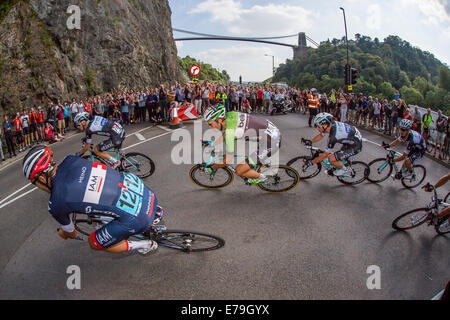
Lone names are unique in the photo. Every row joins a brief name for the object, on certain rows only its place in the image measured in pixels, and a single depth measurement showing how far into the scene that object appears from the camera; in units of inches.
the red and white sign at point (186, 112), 676.1
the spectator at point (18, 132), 484.1
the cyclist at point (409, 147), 276.7
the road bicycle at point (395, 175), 291.0
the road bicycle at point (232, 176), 270.2
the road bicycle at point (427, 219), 199.9
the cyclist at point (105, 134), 290.8
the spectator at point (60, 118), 593.3
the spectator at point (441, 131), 406.9
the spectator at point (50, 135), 543.2
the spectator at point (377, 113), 599.9
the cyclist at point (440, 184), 191.5
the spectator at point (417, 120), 462.0
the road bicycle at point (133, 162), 305.6
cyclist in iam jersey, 133.4
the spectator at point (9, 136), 451.2
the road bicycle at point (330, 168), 290.7
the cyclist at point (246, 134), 240.1
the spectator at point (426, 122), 447.5
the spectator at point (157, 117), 673.7
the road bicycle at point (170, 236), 171.5
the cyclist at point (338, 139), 273.1
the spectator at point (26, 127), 500.7
